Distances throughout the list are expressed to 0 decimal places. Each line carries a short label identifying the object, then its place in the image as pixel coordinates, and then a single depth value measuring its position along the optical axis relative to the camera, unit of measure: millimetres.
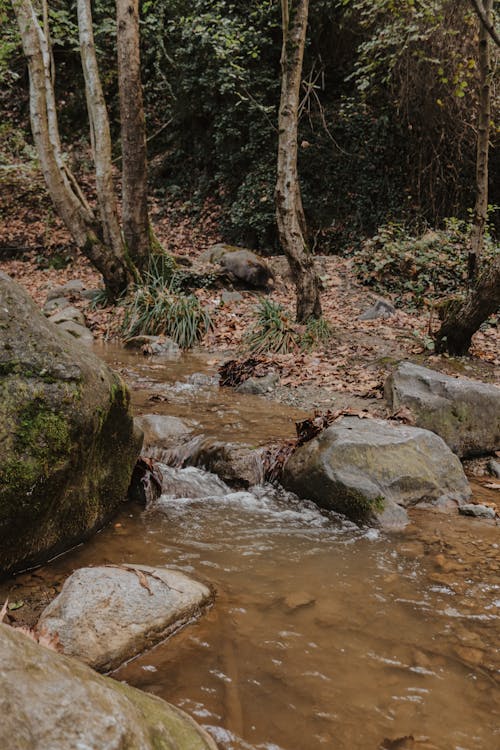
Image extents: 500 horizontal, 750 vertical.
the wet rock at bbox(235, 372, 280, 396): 6701
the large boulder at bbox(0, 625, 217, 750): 1195
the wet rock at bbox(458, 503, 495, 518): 3826
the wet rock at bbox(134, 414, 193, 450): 4910
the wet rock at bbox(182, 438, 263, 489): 4402
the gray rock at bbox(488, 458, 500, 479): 4707
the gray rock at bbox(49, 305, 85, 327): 9691
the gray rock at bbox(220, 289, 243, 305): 10641
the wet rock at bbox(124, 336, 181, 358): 8820
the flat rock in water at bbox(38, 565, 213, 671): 2201
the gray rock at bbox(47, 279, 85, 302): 11641
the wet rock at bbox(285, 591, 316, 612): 2734
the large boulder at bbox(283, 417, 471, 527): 3807
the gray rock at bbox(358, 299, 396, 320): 9492
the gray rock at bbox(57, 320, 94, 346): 8830
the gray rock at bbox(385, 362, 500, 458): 5004
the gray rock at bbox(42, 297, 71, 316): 10797
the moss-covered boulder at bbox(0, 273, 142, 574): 2699
